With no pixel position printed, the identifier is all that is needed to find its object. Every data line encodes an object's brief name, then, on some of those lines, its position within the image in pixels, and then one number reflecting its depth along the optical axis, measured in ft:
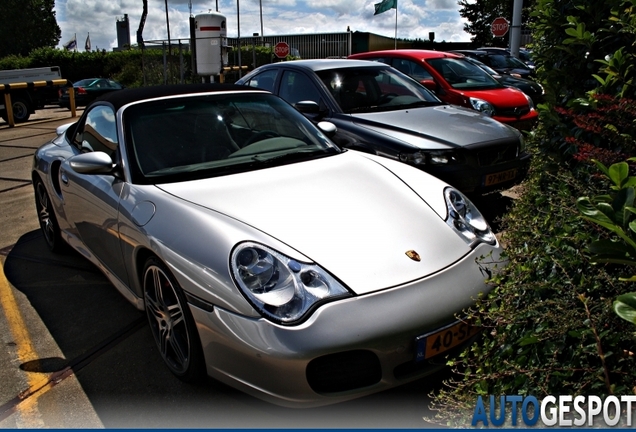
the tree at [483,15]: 142.72
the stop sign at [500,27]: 62.23
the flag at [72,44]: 131.84
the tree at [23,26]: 174.81
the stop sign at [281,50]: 66.80
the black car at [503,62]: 50.03
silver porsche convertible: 7.75
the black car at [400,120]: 16.94
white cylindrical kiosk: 62.54
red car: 27.37
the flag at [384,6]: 94.49
